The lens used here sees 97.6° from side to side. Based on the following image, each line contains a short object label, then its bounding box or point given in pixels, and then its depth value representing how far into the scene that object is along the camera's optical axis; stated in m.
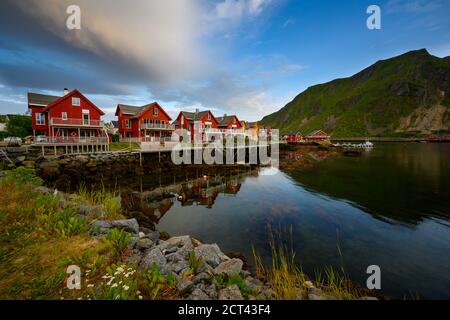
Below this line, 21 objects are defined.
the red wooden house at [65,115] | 29.11
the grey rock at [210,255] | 5.11
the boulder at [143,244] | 5.21
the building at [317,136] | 90.50
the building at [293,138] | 85.18
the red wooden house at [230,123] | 58.28
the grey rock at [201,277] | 4.08
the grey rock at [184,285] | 3.66
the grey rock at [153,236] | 6.70
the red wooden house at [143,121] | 40.94
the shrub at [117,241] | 4.79
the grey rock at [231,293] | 3.62
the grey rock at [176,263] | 4.39
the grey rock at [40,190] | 8.53
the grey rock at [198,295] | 3.56
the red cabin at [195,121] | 51.72
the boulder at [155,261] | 4.25
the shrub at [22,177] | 9.33
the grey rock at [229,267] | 4.52
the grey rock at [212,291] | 3.71
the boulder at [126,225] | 6.43
